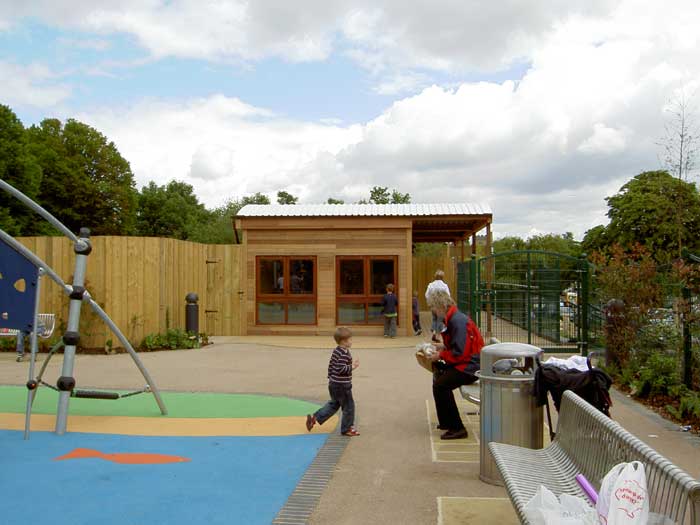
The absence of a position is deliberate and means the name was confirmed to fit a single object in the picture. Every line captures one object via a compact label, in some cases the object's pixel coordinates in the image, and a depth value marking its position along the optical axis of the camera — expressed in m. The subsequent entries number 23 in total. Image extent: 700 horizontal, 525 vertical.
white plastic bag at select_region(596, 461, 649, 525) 3.00
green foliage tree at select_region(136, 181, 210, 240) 60.69
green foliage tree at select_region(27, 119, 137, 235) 44.25
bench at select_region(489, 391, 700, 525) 3.17
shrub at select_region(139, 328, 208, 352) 15.40
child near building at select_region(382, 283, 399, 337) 18.08
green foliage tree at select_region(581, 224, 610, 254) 44.22
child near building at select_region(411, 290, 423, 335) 19.48
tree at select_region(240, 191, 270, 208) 65.12
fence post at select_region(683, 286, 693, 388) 8.02
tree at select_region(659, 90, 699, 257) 12.57
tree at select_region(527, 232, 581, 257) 61.00
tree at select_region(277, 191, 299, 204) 75.56
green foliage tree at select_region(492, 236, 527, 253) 64.00
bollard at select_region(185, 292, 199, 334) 16.38
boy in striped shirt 7.41
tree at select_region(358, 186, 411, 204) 54.25
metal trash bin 5.60
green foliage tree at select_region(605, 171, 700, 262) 35.54
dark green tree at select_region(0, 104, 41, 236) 34.75
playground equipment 7.59
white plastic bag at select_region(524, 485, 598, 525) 3.36
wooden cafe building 18.89
